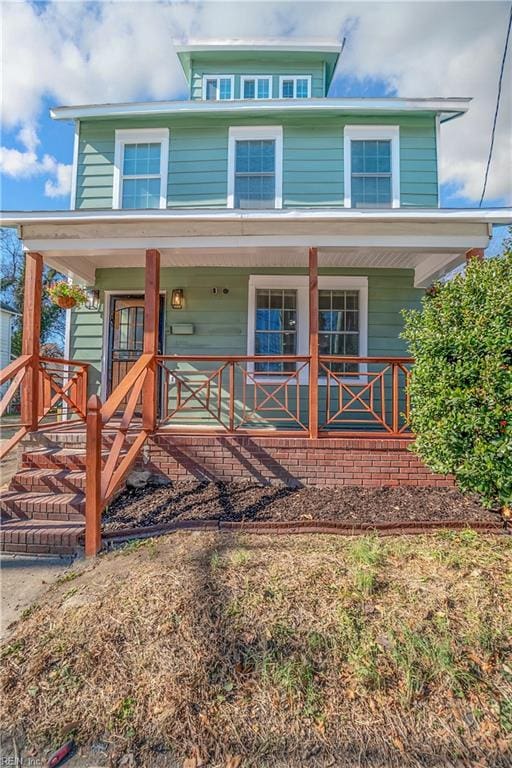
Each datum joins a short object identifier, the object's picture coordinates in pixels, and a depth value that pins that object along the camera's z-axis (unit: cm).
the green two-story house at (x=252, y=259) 659
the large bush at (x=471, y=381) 324
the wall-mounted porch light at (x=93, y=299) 679
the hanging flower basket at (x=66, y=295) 596
